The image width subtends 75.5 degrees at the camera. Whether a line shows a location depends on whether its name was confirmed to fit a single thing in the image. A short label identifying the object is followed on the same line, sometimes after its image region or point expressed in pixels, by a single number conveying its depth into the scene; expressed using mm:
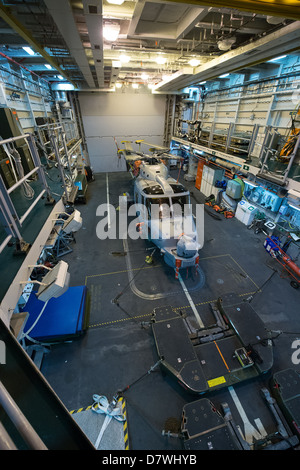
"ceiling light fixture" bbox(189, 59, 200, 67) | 8688
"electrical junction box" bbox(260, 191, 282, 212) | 9102
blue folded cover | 5270
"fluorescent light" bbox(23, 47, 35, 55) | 7285
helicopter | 7188
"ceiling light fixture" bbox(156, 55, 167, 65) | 8879
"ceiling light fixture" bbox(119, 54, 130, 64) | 8203
